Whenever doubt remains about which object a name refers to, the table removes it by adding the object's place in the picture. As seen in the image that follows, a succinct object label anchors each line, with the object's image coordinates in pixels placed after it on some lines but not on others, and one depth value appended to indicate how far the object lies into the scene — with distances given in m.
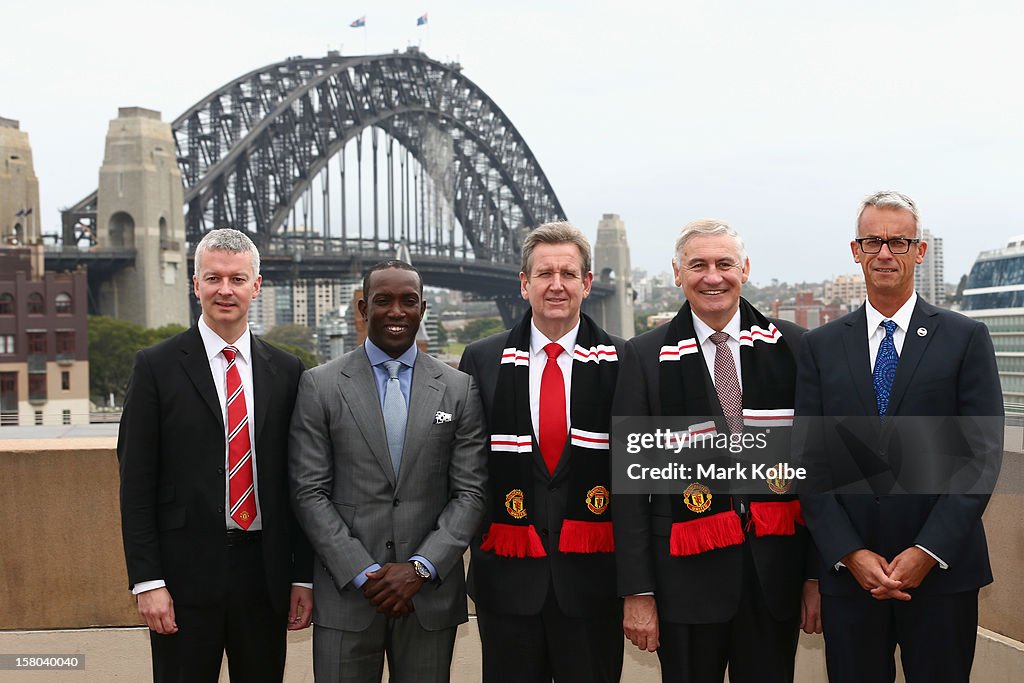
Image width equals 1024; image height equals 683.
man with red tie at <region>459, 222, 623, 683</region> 3.95
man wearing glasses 3.64
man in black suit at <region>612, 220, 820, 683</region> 3.83
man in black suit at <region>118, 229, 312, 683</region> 3.83
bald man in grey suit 3.82
